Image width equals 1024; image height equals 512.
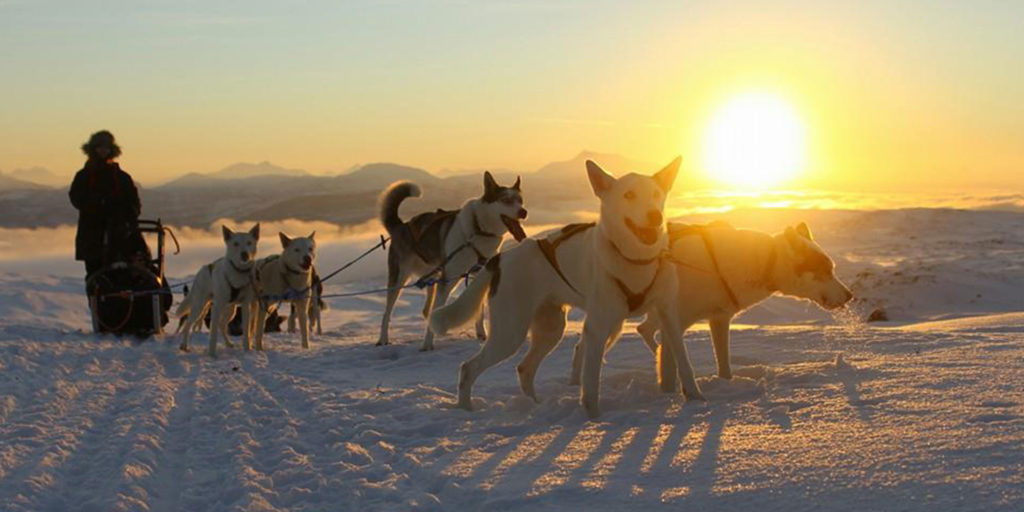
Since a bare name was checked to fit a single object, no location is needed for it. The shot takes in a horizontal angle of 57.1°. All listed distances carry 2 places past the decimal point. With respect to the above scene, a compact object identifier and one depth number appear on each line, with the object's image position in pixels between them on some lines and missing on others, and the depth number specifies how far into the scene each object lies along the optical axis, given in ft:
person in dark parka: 40.68
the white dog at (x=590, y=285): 17.49
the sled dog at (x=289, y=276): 37.04
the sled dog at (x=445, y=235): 34.35
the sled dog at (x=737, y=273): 20.56
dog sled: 40.93
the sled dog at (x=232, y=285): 35.94
